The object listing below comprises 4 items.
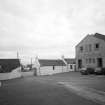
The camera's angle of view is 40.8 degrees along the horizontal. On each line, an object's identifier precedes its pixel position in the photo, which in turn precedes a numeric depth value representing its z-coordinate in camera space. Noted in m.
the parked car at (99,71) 30.75
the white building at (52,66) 46.07
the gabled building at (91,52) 36.25
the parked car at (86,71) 31.89
